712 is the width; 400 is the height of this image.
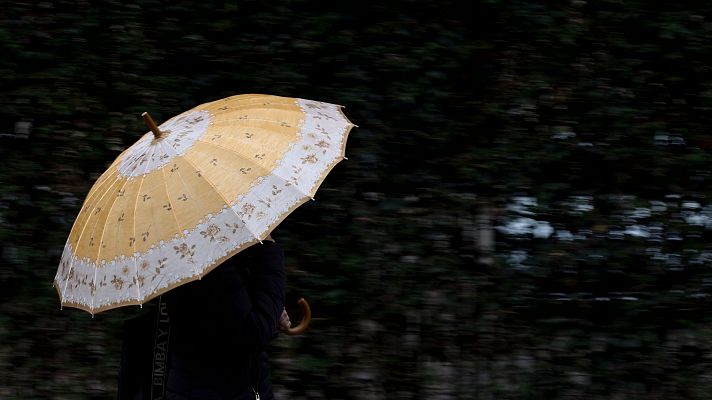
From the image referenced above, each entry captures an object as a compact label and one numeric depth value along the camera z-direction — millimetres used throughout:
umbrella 5871
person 6117
